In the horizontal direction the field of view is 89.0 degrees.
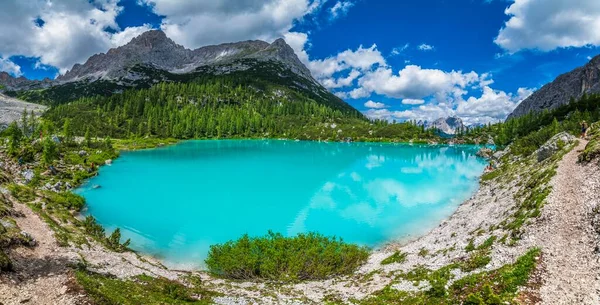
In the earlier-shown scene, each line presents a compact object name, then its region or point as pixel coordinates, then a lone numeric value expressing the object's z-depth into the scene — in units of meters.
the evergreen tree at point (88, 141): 119.40
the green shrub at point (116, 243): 30.75
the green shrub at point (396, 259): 27.22
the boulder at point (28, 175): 54.03
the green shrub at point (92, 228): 33.07
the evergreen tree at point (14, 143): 74.96
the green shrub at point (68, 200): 43.25
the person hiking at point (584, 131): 45.97
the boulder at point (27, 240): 22.16
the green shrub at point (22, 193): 36.06
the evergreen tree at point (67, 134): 110.69
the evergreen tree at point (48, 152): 66.62
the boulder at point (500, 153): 85.70
